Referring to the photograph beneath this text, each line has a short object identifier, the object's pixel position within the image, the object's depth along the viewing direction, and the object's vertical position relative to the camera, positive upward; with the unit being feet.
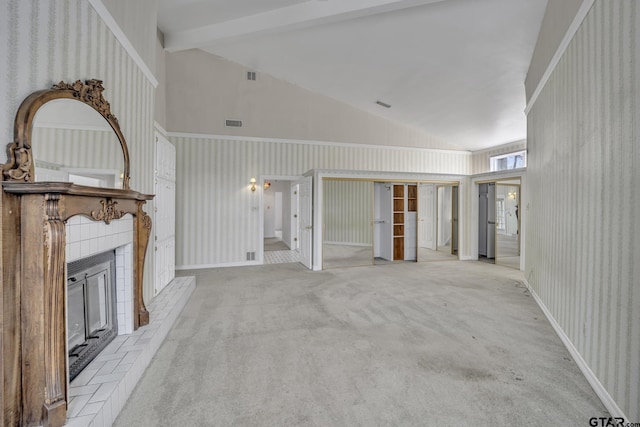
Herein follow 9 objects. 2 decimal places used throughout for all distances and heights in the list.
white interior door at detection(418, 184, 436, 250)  27.20 -0.61
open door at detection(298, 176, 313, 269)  19.99 -0.83
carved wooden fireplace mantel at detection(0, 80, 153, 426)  4.53 -1.31
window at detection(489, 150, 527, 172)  23.32 +4.32
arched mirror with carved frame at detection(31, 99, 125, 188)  5.23 +1.45
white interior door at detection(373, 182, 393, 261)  22.72 -0.85
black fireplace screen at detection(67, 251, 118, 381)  6.37 -2.47
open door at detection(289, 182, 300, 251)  27.91 -0.64
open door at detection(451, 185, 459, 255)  24.54 -0.73
